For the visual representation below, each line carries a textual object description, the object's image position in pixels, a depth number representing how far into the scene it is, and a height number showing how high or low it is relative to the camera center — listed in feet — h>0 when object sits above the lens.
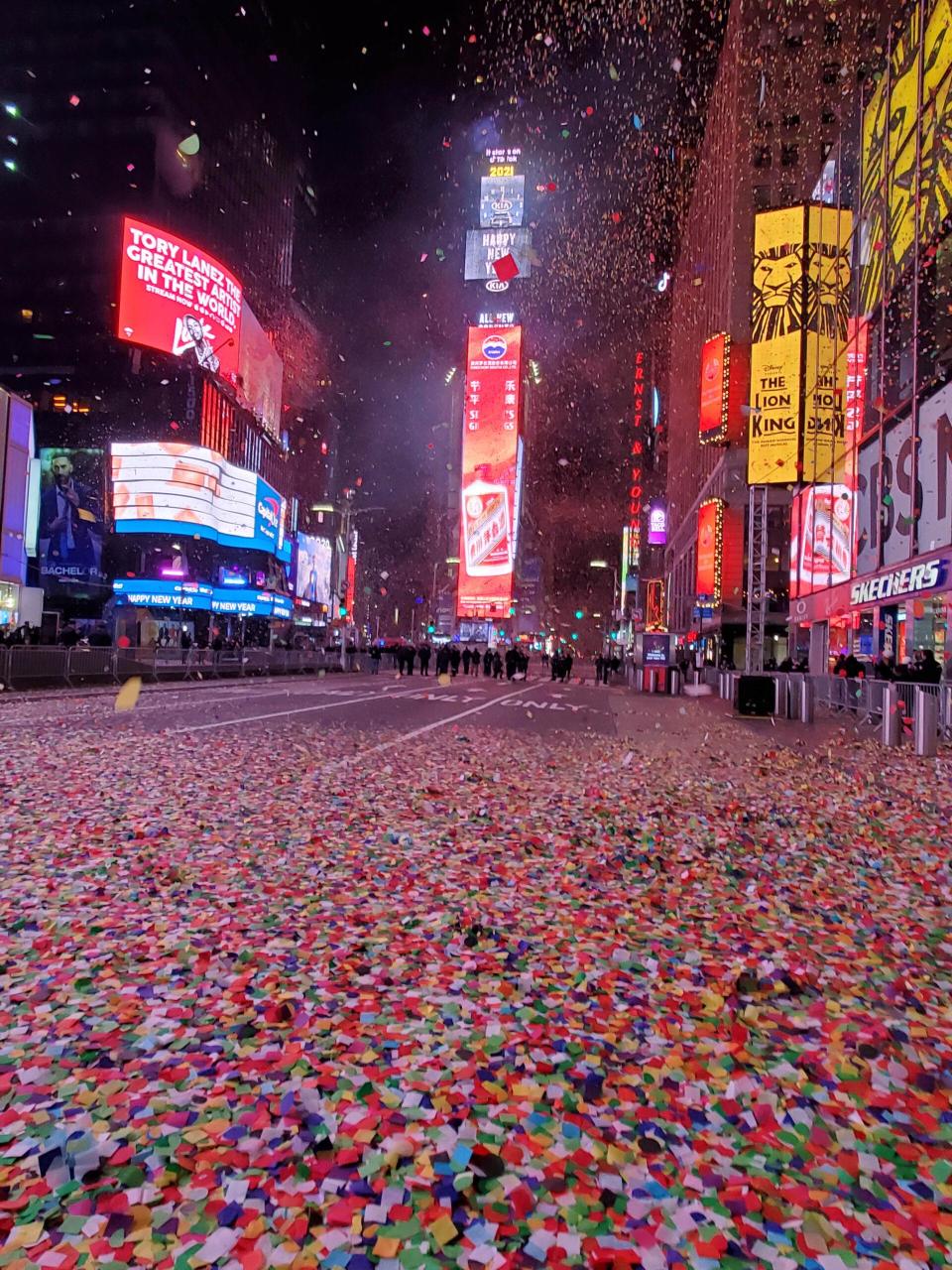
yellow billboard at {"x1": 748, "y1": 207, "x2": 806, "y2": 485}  113.19 +43.56
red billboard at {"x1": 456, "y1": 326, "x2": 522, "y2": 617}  362.12 +80.38
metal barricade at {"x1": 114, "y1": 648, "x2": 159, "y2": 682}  84.23 -3.53
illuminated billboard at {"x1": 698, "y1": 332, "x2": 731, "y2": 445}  167.22 +54.88
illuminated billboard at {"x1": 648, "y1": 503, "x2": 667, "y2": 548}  290.56 +42.79
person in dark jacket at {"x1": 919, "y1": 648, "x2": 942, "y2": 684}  53.62 -1.37
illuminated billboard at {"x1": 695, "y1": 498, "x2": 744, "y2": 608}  171.12 +19.80
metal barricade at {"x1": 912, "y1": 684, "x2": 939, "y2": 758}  40.31 -3.90
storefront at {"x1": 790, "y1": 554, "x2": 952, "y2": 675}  68.18 +3.80
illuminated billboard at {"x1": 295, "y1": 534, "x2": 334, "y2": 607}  299.38 +25.74
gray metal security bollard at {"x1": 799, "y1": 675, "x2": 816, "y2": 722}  60.59 -4.11
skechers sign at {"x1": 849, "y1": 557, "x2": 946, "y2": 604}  65.16 +6.02
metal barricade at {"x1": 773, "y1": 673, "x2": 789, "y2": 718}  65.92 -4.10
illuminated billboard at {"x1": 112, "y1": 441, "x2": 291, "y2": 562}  189.88 +34.79
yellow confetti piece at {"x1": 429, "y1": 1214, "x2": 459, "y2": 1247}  5.78 -4.37
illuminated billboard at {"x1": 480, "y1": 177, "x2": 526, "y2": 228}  482.69 +266.74
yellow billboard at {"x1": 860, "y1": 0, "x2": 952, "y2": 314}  69.56 +48.38
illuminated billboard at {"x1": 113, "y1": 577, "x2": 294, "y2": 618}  193.77 +9.14
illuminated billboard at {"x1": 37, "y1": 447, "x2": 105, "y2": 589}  161.38 +22.72
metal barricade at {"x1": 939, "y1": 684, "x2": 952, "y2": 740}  47.57 -3.69
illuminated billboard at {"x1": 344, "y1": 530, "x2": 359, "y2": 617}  390.13 +32.88
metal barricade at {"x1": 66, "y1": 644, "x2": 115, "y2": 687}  74.49 -3.53
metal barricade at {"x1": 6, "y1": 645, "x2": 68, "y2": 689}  66.08 -3.26
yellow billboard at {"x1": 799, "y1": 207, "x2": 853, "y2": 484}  99.76 +41.05
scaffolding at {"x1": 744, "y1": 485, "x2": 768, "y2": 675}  78.07 +3.66
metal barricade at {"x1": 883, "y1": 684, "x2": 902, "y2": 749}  44.47 -3.98
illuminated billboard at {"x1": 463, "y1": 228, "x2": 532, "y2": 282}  471.21 +235.78
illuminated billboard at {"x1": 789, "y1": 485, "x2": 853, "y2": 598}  95.40 +13.76
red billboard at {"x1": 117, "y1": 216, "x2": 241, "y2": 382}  180.45 +80.54
